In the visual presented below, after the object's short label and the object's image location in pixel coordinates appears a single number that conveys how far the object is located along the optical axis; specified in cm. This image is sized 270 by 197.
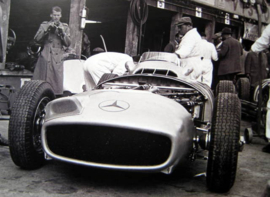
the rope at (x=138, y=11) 991
